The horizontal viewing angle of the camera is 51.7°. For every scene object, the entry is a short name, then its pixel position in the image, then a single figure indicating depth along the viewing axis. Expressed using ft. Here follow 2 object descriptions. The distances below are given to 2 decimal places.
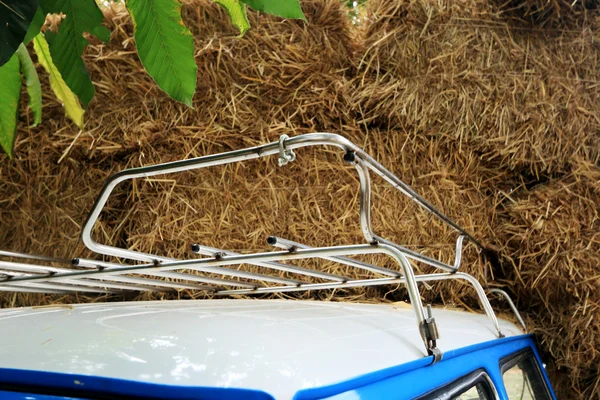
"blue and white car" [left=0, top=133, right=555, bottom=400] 2.11
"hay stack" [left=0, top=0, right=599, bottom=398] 6.70
